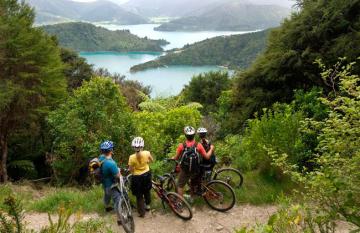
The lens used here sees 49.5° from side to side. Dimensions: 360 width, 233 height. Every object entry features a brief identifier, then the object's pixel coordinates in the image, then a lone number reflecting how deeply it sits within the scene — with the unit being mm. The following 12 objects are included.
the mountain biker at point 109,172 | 7379
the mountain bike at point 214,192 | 8328
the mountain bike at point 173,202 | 7957
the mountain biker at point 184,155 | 7547
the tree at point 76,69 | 35250
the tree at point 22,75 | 16312
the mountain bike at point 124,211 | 7281
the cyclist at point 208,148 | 7895
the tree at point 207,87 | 35750
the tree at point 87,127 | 13203
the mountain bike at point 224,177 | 8531
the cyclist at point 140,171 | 7363
